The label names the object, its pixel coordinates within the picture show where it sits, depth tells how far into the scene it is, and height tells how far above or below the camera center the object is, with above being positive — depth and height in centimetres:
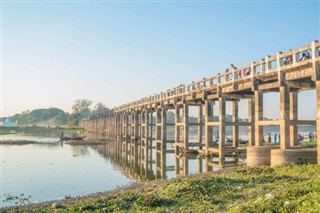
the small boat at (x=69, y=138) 5852 -369
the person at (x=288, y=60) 1827 +322
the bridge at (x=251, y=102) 1619 +136
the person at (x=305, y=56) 1712 +328
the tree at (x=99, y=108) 18915 +598
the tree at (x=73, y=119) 14591 -36
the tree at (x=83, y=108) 17400 +578
